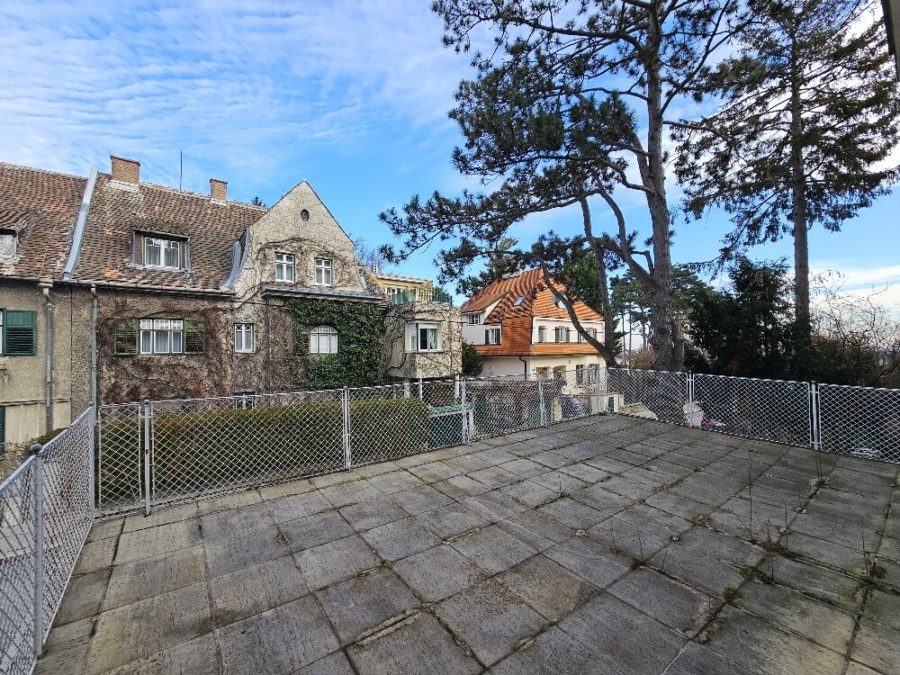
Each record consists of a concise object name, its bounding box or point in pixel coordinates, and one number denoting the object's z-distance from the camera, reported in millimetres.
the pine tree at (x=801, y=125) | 7934
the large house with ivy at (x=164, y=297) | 10023
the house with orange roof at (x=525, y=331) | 22016
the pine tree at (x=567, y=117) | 7391
